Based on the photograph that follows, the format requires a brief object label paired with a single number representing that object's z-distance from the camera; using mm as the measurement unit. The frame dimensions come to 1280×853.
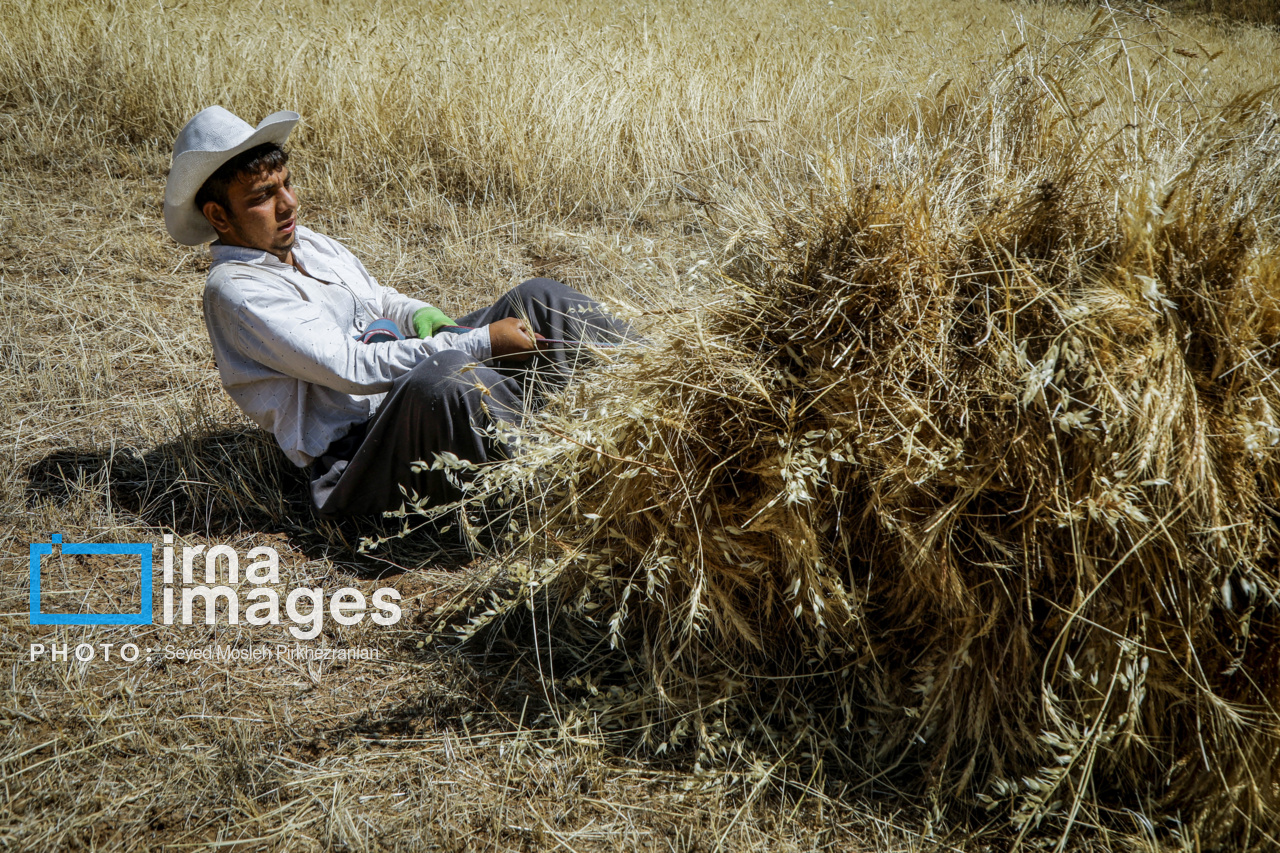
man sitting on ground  2212
